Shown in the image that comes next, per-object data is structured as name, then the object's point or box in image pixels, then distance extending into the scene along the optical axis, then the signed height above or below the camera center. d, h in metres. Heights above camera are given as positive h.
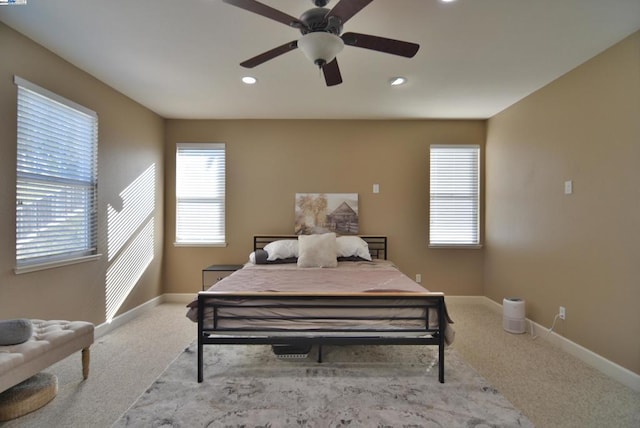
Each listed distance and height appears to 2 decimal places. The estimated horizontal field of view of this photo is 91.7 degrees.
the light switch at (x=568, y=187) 2.85 +0.22
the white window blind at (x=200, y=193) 4.39 +0.23
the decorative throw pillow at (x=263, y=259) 3.69 -0.60
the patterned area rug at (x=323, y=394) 1.88 -1.27
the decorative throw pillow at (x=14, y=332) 1.84 -0.74
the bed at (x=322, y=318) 2.25 -0.80
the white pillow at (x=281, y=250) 3.73 -0.49
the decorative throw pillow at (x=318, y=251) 3.48 -0.48
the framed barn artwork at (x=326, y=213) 4.32 -0.05
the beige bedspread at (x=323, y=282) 2.30 -0.64
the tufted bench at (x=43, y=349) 1.72 -0.87
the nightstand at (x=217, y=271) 3.98 -0.81
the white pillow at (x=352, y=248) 3.85 -0.48
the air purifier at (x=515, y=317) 3.28 -1.13
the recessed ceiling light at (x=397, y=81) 3.03 +1.28
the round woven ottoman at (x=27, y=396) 1.85 -1.17
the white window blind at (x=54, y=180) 2.40 +0.24
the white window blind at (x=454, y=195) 4.39 +0.21
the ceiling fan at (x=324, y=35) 1.59 +1.00
